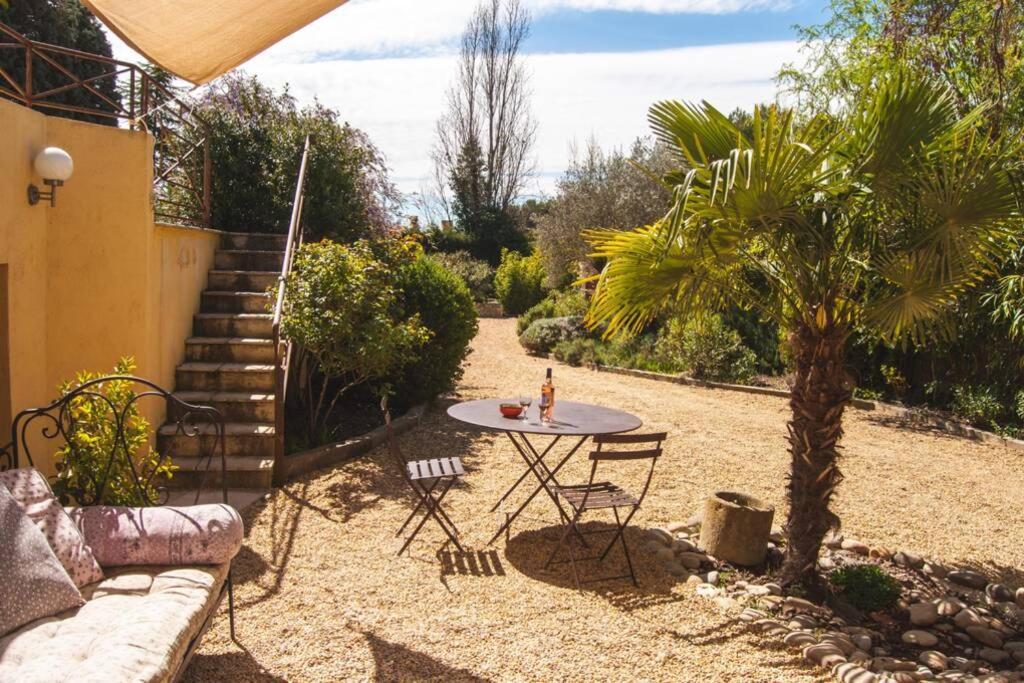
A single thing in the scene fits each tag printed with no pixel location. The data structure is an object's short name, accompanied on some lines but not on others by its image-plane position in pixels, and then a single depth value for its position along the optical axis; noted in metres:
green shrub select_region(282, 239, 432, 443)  6.48
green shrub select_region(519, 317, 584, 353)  15.12
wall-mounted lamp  4.96
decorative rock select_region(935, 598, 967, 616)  4.30
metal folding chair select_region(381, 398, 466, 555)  4.79
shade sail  2.93
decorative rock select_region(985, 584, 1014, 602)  4.61
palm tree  3.71
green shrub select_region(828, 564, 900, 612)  4.41
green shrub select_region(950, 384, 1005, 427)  9.19
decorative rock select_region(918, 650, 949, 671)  3.70
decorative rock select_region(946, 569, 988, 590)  4.79
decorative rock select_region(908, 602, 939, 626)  4.23
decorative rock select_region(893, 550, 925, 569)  5.02
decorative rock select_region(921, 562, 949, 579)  4.92
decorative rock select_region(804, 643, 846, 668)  3.55
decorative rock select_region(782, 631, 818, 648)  3.75
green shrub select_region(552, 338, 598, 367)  13.91
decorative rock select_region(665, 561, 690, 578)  4.67
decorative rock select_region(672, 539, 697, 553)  5.02
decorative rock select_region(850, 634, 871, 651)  3.84
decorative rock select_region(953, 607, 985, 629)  4.19
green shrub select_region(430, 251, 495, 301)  23.84
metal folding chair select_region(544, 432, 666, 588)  4.45
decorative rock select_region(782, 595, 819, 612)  4.18
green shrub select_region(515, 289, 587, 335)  16.27
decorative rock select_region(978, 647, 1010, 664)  3.88
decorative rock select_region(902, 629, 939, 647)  3.99
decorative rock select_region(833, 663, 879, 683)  3.33
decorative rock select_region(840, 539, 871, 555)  5.23
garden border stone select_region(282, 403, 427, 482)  6.23
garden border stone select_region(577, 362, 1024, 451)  8.78
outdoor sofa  2.42
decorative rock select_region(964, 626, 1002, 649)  4.04
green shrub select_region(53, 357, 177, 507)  3.84
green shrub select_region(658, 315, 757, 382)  12.00
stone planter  4.81
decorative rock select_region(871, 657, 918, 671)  3.56
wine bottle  5.02
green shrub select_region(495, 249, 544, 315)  22.66
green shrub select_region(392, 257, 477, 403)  8.52
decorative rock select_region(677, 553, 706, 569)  4.82
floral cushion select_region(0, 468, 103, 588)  3.01
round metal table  4.71
